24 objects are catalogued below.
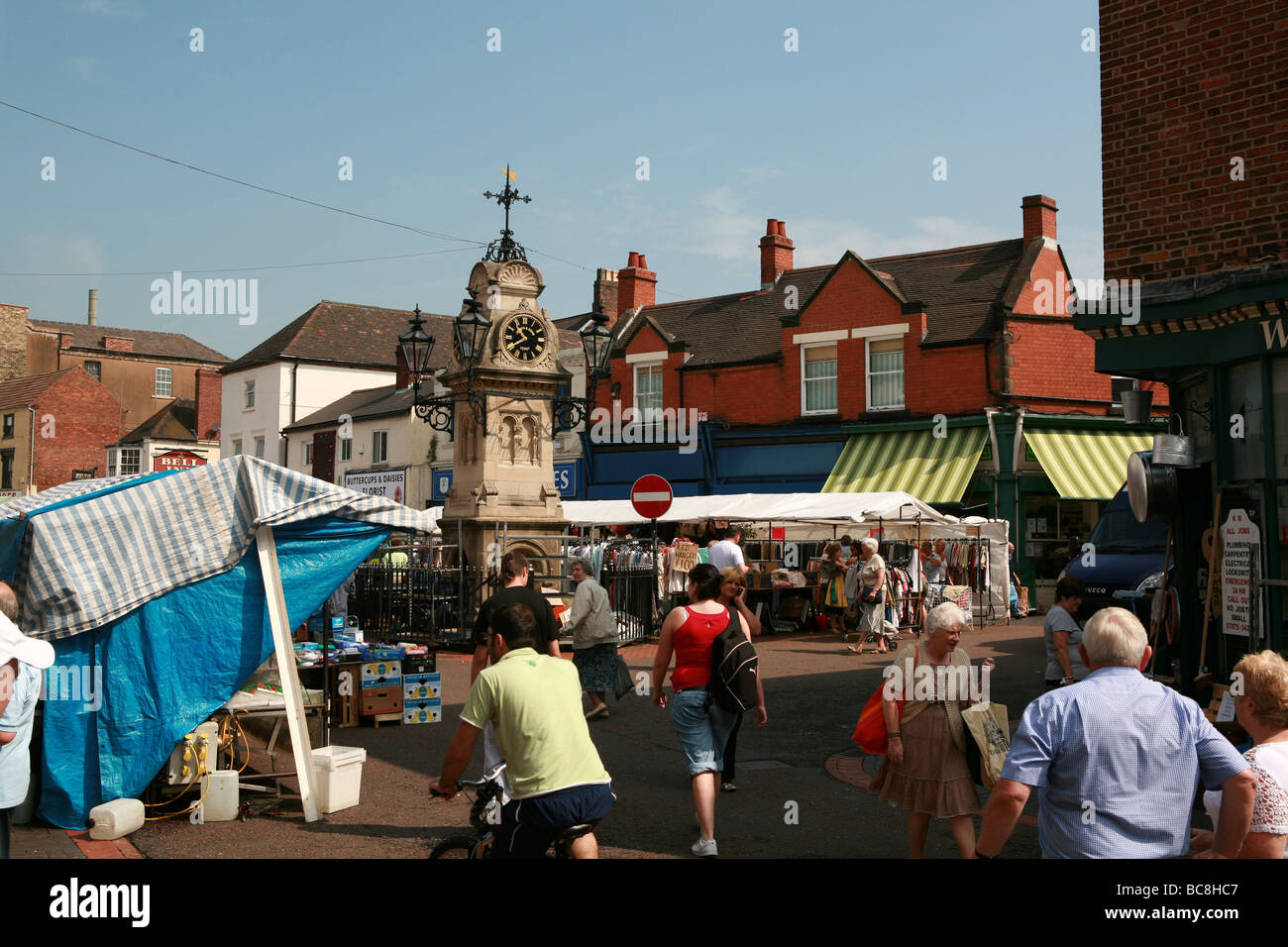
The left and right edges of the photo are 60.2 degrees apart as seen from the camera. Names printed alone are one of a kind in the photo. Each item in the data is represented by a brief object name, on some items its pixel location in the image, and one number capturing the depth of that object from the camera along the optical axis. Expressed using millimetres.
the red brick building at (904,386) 25141
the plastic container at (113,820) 7430
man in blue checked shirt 3801
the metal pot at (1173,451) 10766
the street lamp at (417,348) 17359
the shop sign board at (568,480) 33175
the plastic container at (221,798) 7832
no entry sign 16109
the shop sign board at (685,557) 19203
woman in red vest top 6781
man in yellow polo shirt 4672
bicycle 4953
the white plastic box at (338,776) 7867
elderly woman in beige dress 5656
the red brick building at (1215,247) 9062
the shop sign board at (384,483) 37531
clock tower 17656
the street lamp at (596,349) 17359
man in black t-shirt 7930
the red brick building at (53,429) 51781
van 15133
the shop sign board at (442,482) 36531
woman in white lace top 3803
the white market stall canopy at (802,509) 19703
